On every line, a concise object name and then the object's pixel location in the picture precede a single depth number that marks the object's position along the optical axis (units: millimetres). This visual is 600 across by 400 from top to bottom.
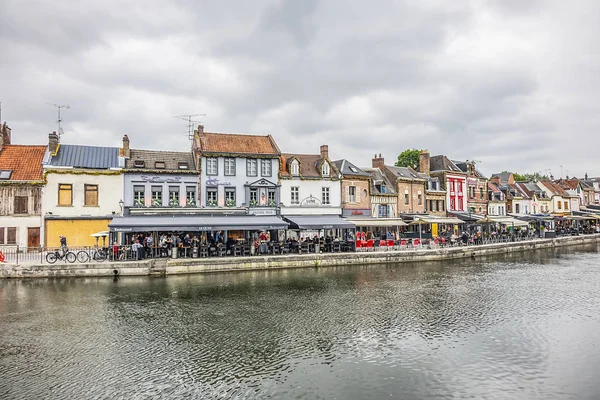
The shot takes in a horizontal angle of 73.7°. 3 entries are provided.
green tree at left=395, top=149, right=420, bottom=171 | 62575
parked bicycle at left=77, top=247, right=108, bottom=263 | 25684
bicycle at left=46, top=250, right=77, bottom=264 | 24719
